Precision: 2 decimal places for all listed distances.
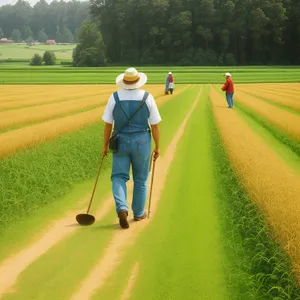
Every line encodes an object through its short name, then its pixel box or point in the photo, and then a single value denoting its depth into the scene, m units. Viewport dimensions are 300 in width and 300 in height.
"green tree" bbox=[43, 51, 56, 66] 113.56
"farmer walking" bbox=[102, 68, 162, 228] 6.43
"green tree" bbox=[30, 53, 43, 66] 111.81
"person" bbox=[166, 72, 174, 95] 31.36
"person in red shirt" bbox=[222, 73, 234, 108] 22.94
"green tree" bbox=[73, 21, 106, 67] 100.38
